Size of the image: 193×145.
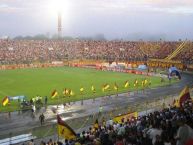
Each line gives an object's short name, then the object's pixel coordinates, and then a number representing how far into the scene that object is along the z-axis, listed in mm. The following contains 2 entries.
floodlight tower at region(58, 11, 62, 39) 111950
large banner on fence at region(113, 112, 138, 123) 24203
